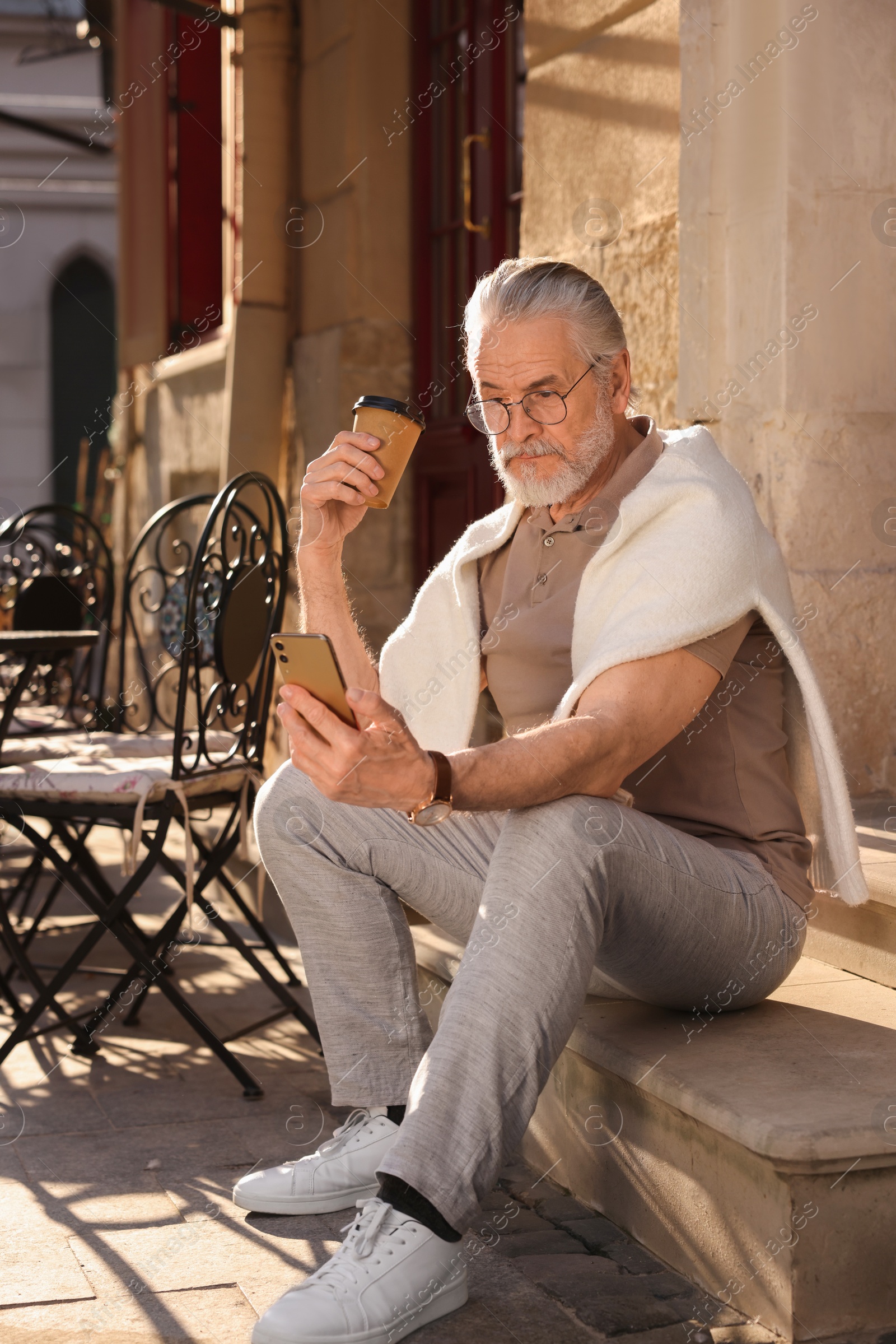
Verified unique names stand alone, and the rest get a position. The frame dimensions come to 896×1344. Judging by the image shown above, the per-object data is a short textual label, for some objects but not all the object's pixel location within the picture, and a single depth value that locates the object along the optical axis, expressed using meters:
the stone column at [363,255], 5.00
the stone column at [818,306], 3.01
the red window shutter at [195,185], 6.32
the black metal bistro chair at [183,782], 2.99
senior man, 1.86
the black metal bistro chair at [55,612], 4.38
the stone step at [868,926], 2.54
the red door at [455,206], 4.68
